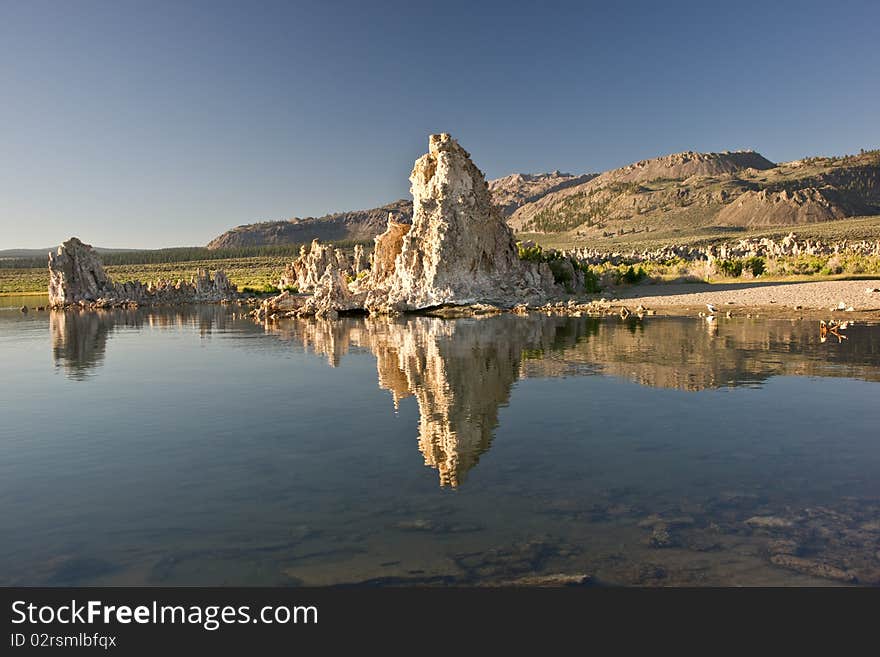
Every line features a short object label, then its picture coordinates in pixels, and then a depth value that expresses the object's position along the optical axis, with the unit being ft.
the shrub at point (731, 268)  193.47
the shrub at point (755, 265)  192.24
